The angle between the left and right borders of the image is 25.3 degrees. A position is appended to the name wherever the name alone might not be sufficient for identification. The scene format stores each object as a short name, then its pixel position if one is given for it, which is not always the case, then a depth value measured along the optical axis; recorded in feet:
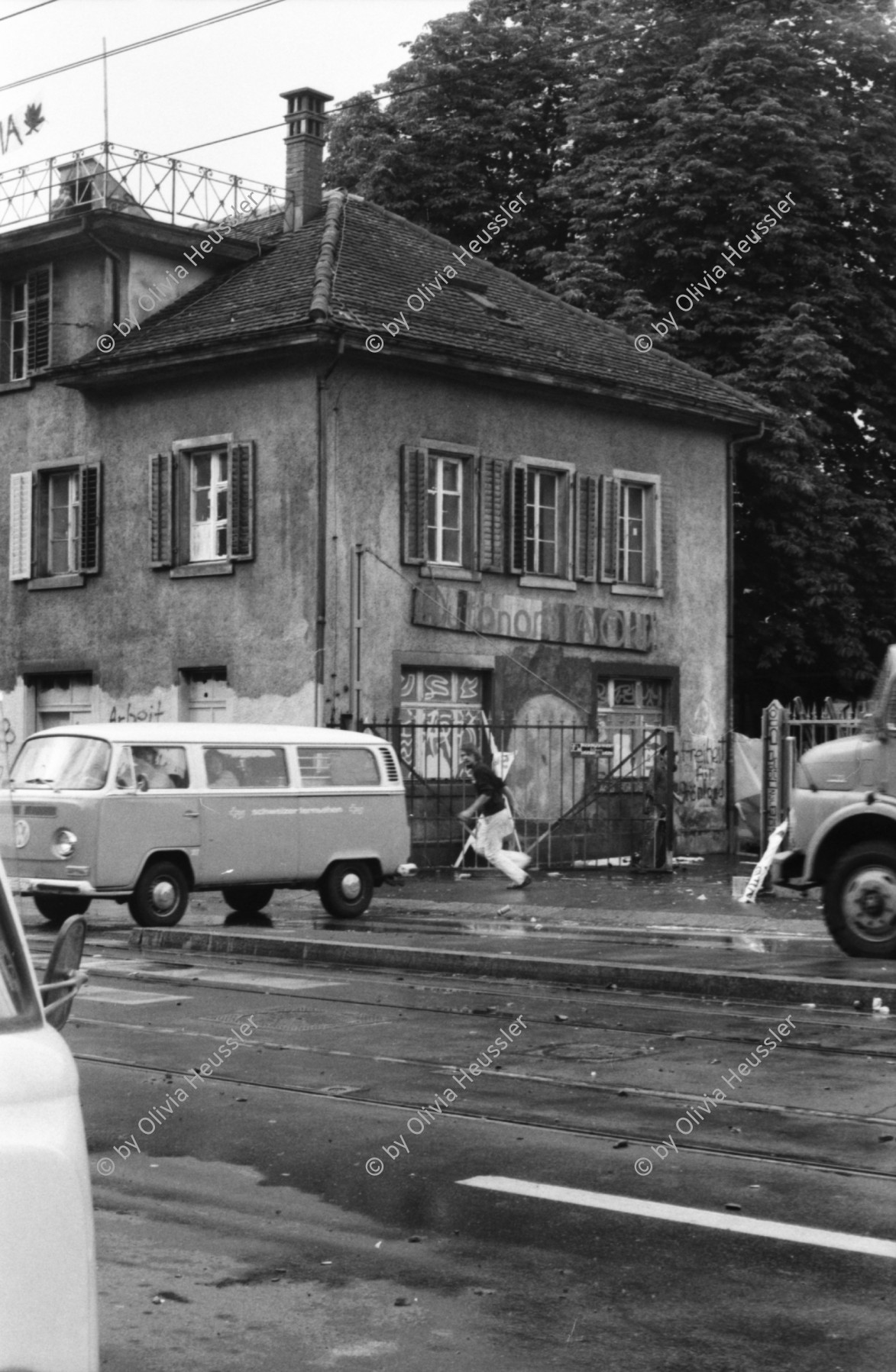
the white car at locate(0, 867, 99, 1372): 9.65
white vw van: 59.21
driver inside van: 60.44
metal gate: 87.04
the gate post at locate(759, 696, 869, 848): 71.31
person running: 69.72
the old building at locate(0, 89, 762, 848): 86.84
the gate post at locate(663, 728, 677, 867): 86.84
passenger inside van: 62.23
